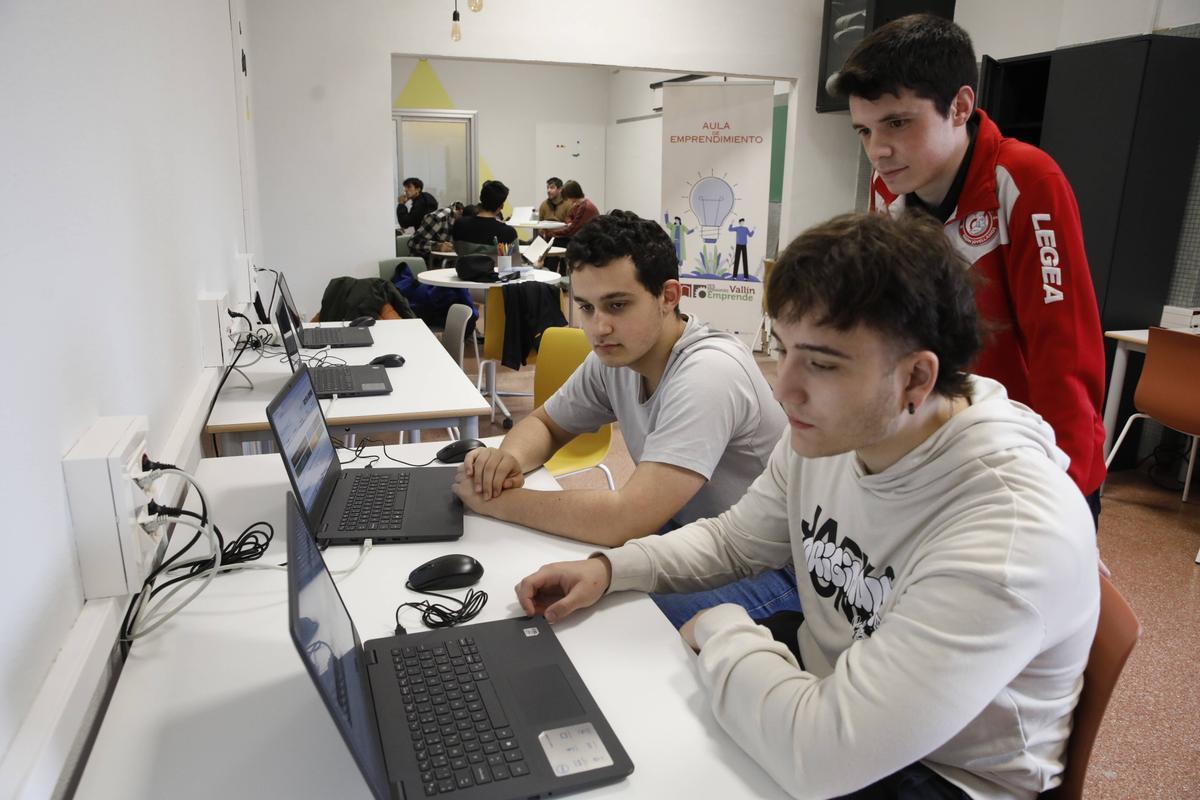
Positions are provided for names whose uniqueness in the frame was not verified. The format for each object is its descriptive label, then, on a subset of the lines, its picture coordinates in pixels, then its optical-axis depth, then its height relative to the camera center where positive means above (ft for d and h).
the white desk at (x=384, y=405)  7.47 -2.07
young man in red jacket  4.98 -0.03
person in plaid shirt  25.99 -1.42
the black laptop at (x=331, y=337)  10.47 -1.96
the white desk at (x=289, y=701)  2.92 -2.06
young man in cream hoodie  2.77 -1.28
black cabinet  13.01 +0.88
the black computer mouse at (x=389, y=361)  9.62 -1.98
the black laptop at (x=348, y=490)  4.74 -1.98
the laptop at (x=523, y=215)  31.71 -0.89
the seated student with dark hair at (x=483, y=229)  21.89 -1.01
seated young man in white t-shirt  5.01 -1.51
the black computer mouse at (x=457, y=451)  6.24 -1.96
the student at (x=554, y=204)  30.12 -0.44
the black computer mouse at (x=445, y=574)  4.29 -1.98
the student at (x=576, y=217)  26.61 -0.77
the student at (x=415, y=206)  29.91 -0.61
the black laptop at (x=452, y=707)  2.61 -2.00
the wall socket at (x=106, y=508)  3.53 -1.41
